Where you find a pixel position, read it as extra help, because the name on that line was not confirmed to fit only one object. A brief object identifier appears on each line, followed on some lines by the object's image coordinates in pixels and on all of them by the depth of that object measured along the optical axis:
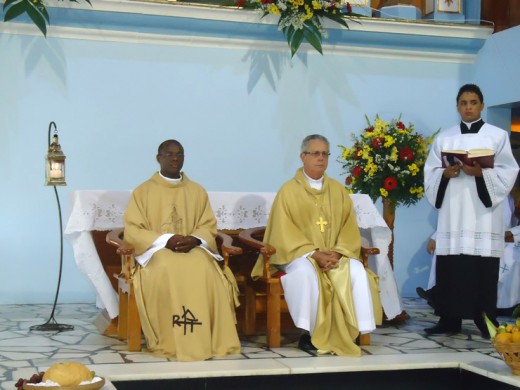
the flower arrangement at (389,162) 8.33
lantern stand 7.64
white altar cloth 7.45
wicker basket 5.68
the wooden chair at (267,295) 6.91
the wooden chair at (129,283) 6.68
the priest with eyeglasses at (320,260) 6.78
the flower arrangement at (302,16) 9.56
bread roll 4.82
